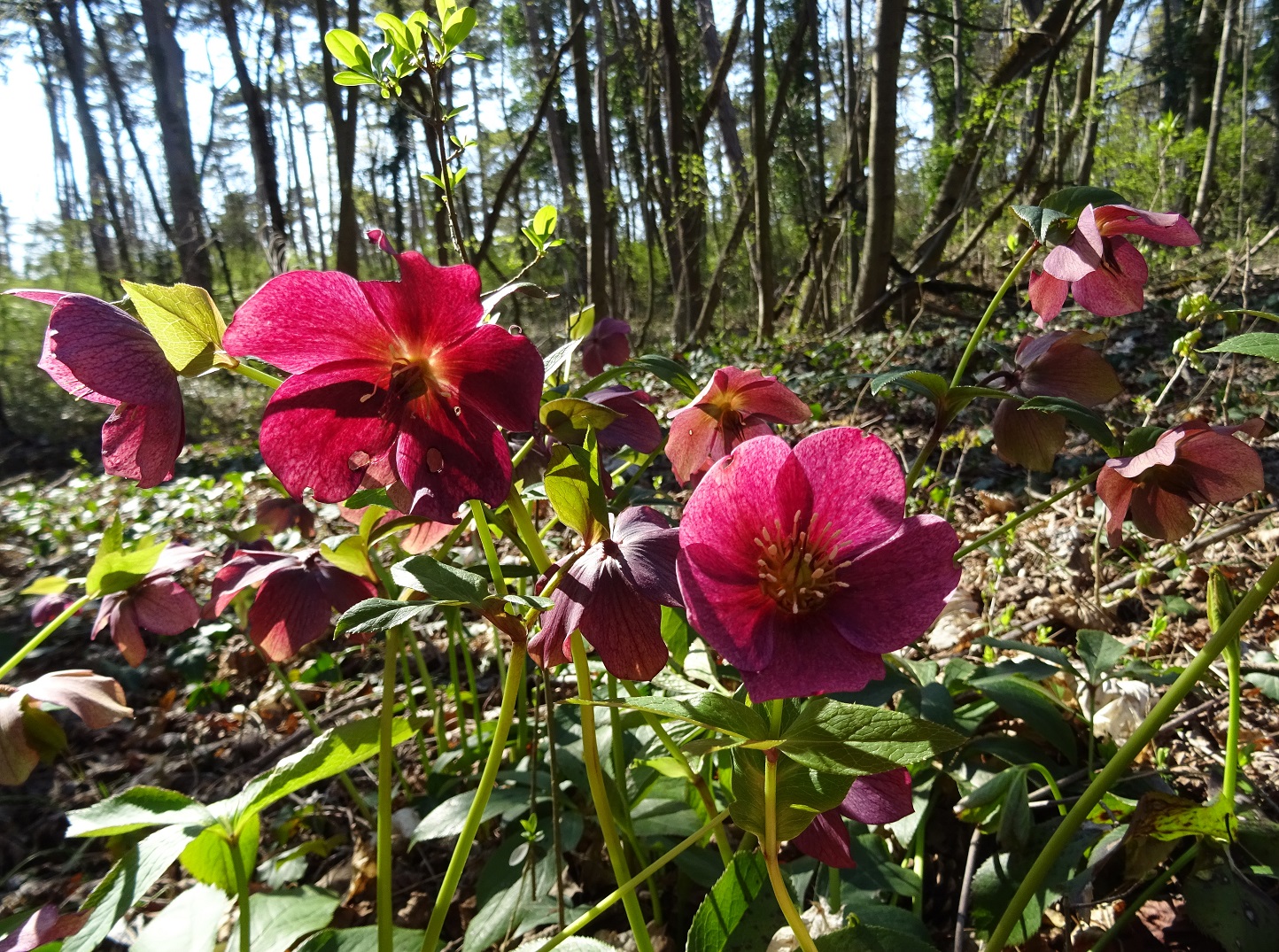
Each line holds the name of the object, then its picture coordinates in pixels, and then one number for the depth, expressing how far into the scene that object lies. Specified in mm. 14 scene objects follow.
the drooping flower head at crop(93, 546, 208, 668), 396
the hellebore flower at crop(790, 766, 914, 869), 243
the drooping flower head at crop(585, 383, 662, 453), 280
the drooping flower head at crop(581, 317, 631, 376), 431
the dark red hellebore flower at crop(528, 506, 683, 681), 204
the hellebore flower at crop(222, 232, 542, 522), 203
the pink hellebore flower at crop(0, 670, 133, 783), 322
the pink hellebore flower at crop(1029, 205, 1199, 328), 259
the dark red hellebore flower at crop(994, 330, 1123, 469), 297
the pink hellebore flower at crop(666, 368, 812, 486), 297
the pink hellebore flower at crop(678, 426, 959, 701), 189
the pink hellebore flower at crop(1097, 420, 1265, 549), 256
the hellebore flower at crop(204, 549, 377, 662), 309
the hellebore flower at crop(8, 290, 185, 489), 210
